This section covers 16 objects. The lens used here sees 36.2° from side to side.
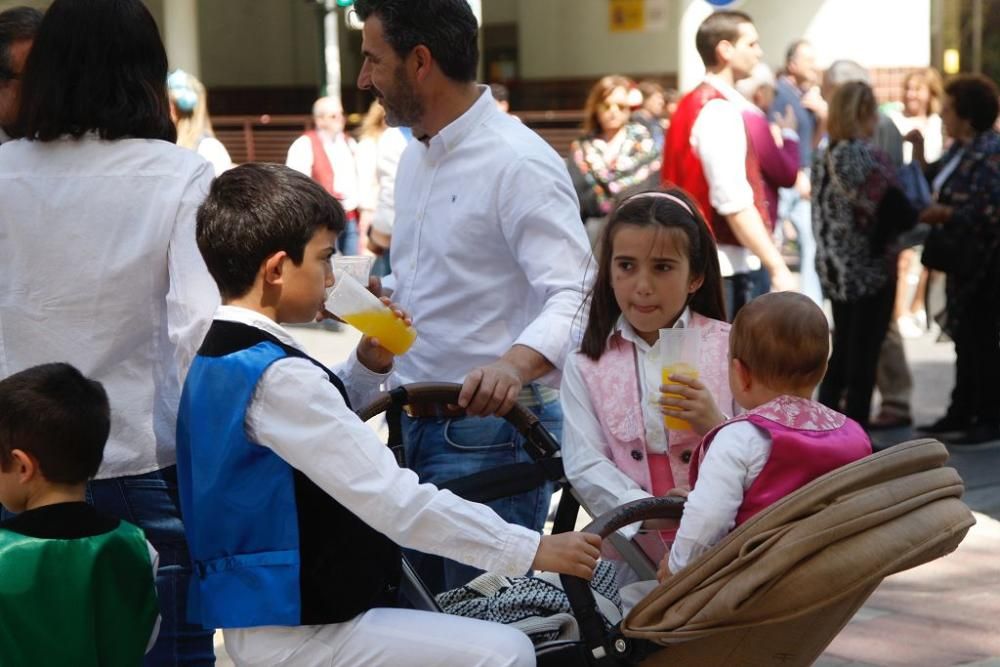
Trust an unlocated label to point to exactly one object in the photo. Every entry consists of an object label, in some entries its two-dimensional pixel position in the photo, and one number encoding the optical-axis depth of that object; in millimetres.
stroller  2512
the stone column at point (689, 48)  19266
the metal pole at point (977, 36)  21984
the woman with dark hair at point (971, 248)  8023
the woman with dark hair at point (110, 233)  3162
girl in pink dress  3334
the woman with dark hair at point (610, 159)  8914
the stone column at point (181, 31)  21828
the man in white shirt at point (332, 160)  11945
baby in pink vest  2832
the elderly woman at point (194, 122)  9297
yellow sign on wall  22781
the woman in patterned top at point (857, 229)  7707
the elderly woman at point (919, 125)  12023
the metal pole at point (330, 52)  17688
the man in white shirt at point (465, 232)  3699
